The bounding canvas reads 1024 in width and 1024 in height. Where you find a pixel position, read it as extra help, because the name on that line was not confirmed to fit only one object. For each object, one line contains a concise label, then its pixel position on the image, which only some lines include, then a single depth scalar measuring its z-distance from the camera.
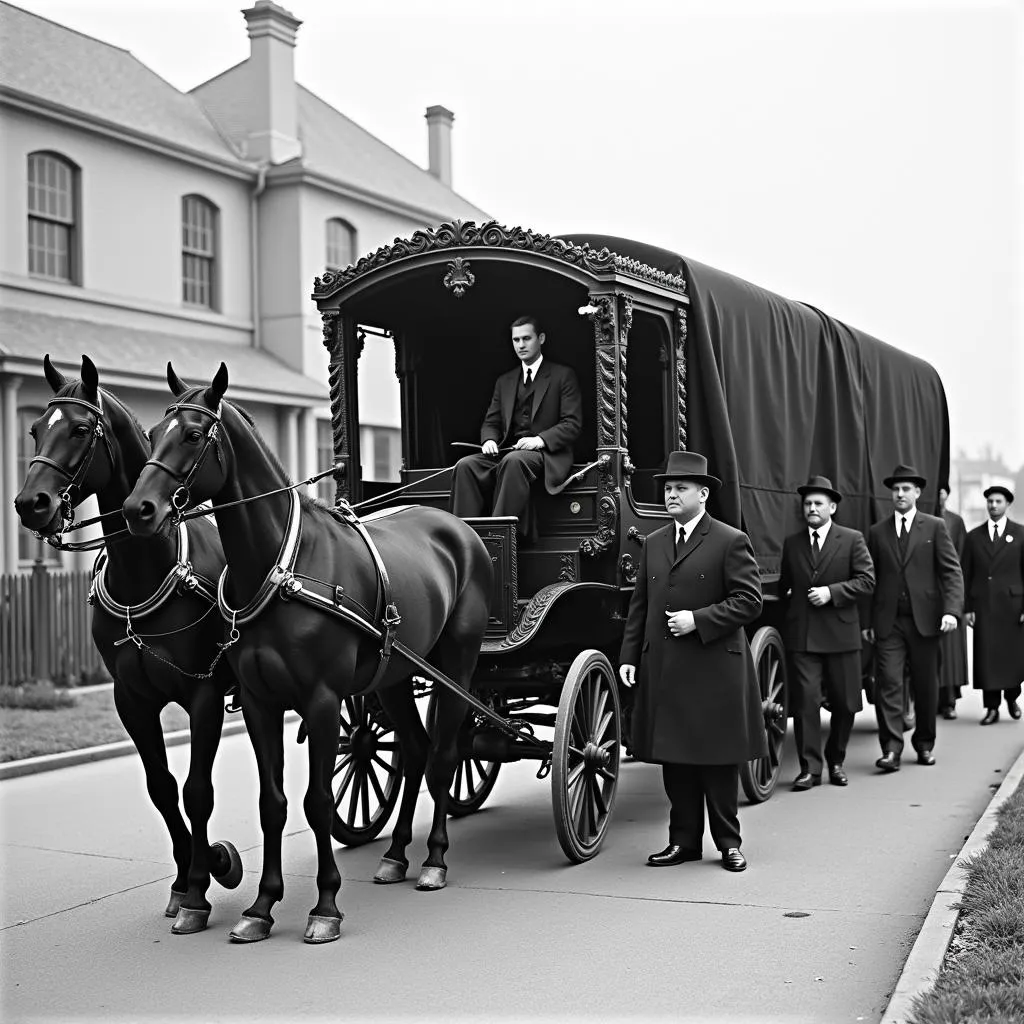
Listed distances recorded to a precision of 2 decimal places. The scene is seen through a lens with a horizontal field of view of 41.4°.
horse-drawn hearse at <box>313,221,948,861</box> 7.61
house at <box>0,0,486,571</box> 18.17
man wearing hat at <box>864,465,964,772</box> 10.09
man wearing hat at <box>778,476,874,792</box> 9.41
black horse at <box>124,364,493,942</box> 5.64
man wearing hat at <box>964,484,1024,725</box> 12.43
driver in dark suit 7.81
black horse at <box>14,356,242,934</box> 5.95
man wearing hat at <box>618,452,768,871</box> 7.08
